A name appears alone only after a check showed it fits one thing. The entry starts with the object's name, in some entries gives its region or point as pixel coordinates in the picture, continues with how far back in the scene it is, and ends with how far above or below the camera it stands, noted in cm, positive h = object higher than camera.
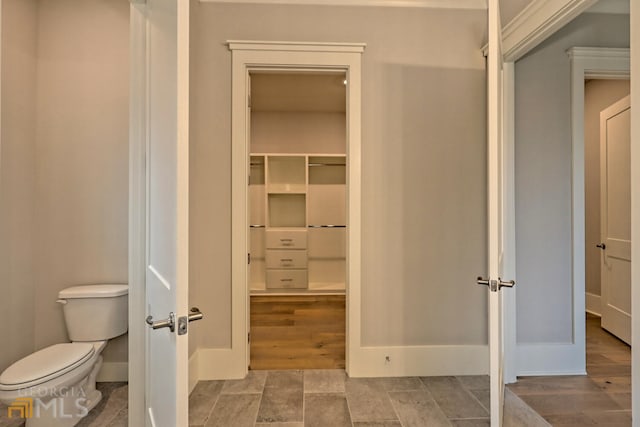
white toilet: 157 -82
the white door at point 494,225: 141 -5
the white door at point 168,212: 99 +1
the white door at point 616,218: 286 -3
